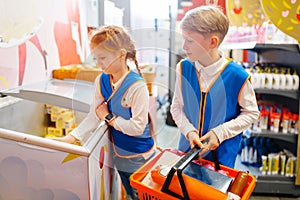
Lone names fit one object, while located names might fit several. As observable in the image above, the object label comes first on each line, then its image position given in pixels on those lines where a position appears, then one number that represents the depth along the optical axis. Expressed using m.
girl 0.94
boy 1.04
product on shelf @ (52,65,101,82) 2.17
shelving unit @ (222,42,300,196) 2.39
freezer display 0.99
